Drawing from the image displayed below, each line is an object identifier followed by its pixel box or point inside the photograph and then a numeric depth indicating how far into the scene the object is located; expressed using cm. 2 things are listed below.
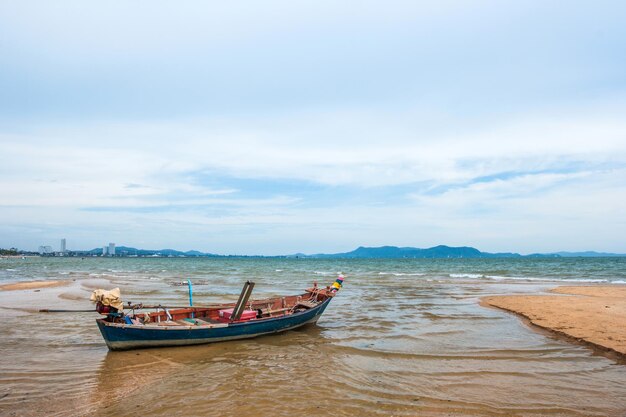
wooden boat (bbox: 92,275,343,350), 1253
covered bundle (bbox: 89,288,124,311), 1257
